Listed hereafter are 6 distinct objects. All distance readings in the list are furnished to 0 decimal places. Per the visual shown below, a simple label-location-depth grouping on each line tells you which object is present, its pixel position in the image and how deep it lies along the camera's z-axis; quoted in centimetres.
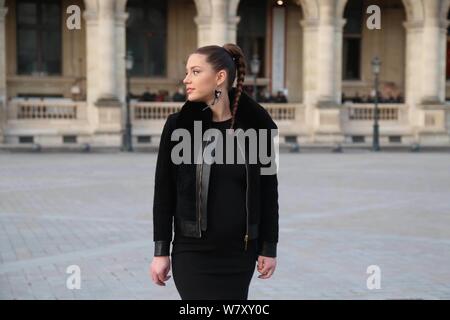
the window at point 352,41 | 4128
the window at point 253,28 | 4078
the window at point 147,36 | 3953
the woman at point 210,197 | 449
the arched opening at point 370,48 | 4138
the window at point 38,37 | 3828
